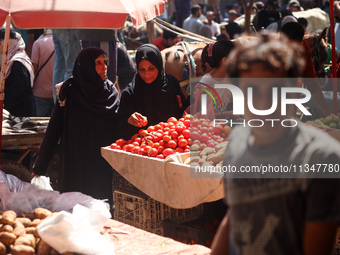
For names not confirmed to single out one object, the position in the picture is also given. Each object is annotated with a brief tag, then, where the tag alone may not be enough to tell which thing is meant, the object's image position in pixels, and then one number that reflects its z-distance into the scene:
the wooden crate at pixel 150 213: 4.70
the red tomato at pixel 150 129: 5.04
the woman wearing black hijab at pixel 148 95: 5.41
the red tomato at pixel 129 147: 4.91
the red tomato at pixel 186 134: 4.79
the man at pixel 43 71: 8.07
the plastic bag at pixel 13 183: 4.25
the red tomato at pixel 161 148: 4.71
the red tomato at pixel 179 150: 4.69
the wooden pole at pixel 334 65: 5.41
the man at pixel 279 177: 1.70
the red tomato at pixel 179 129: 4.83
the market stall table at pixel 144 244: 3.22
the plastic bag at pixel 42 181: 5.16
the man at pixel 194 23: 13.48
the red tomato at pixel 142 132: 5.02
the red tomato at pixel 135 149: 4.83
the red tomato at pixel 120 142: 5.11
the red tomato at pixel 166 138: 4.74
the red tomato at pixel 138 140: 5.01
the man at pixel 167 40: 9.57
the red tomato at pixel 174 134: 4.79
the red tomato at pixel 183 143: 4.72
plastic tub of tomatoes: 4.21
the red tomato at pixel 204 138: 4.79
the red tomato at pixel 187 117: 5.12
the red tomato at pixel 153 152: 4.70
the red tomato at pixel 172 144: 4.71
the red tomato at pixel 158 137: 4.82
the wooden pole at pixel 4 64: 4.45
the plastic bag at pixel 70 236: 3.04
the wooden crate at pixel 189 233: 4.57
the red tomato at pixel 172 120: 5.12
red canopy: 4.09
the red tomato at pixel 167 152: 4.62
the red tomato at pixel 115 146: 5.08
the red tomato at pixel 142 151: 4.79
